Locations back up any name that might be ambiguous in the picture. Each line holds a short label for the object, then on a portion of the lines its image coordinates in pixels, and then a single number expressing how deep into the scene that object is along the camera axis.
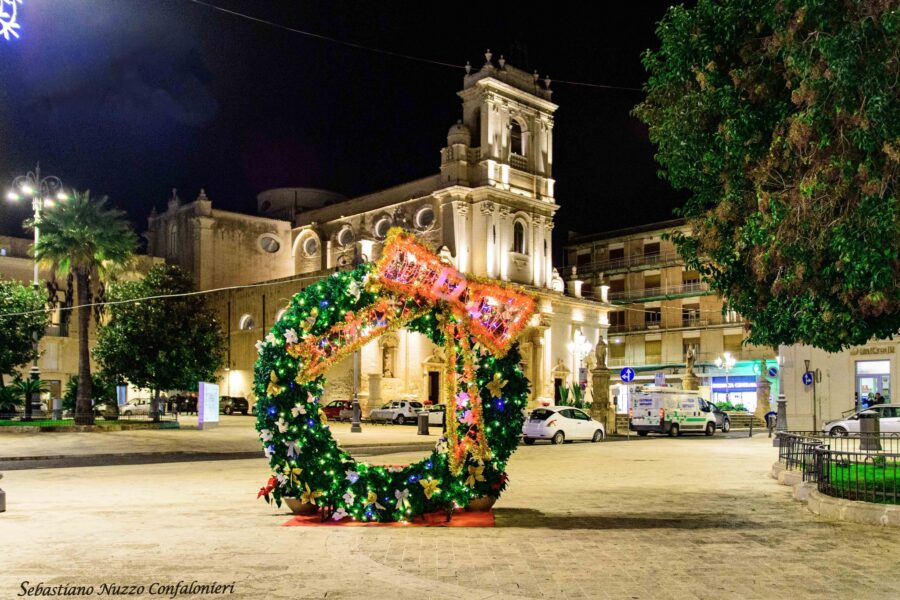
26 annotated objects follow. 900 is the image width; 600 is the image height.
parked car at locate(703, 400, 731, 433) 38.19
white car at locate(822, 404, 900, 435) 25.29
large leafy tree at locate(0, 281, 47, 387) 38.78
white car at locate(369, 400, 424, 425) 45.97
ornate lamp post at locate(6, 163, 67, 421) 33.56
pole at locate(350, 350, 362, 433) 34.66
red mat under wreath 10.45
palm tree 33.16
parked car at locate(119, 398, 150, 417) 53.00
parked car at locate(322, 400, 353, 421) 46.71
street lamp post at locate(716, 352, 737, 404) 53.76
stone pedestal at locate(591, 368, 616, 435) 36.62
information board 34.32
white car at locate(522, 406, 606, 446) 29.59
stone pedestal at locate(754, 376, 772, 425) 46.83
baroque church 52.72
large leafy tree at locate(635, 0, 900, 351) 9.74
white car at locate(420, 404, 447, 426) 42.53
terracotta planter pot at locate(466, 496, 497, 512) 11.09
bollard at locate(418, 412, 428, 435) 33.31
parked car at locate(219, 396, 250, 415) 56.50
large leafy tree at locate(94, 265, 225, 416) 38.47
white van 35.78
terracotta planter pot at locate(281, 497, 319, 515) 10.74
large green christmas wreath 10.54
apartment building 61.09
